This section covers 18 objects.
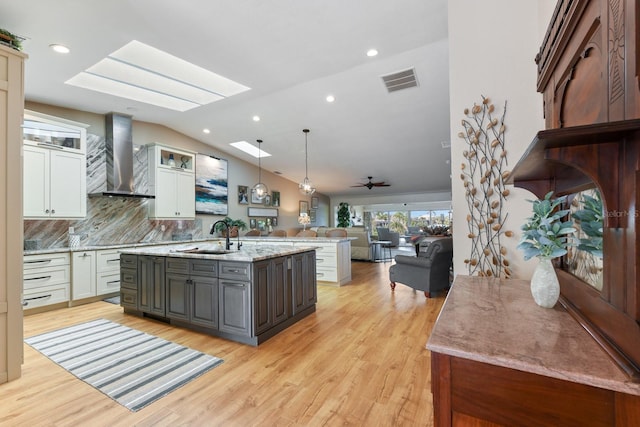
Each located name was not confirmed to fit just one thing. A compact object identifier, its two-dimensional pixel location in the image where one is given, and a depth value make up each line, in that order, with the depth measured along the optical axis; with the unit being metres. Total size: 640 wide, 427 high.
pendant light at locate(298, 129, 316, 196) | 6.46
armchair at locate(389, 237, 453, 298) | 4.39
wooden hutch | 0.65
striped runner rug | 2.13
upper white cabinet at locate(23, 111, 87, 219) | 4.00
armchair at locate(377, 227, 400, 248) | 10.61
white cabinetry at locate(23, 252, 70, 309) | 3.88
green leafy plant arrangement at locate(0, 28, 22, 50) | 2.25
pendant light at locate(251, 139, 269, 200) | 6.18
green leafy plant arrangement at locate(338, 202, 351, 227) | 12.37
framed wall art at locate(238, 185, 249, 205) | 8.27
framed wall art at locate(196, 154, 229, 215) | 7.02
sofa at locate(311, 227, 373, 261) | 7.85
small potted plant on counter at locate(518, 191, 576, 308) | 1.06
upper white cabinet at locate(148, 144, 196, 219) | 5.81
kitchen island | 2.85
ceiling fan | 8.83
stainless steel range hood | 5.20
